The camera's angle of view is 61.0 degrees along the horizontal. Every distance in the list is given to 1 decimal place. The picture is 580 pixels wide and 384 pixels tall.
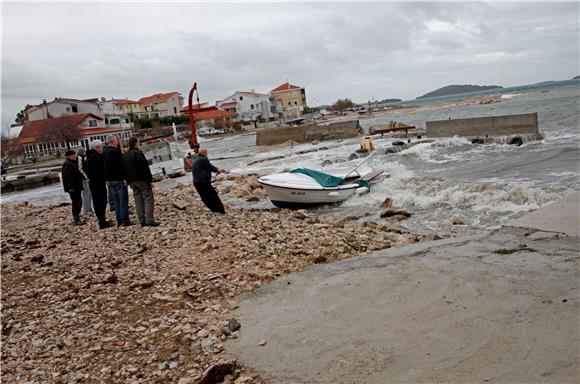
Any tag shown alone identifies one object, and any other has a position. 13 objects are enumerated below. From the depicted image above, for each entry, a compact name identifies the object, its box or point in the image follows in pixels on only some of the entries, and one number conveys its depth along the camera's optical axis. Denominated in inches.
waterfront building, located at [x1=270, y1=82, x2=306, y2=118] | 5152.6
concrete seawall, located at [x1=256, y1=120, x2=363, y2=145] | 1881.2
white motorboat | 562.9
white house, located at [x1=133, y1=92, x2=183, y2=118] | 4495.6
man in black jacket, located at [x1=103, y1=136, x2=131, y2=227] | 407.5
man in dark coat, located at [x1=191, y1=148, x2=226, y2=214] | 457.7
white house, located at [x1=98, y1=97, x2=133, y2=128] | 3225.9
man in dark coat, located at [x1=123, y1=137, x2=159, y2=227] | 394.0
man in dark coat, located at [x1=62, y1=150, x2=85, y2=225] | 442.3
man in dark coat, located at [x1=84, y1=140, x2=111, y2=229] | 416.2
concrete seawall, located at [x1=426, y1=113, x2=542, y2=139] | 1157.1
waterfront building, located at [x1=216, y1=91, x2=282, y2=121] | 4670.3
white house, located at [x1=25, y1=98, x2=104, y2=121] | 3073.3
